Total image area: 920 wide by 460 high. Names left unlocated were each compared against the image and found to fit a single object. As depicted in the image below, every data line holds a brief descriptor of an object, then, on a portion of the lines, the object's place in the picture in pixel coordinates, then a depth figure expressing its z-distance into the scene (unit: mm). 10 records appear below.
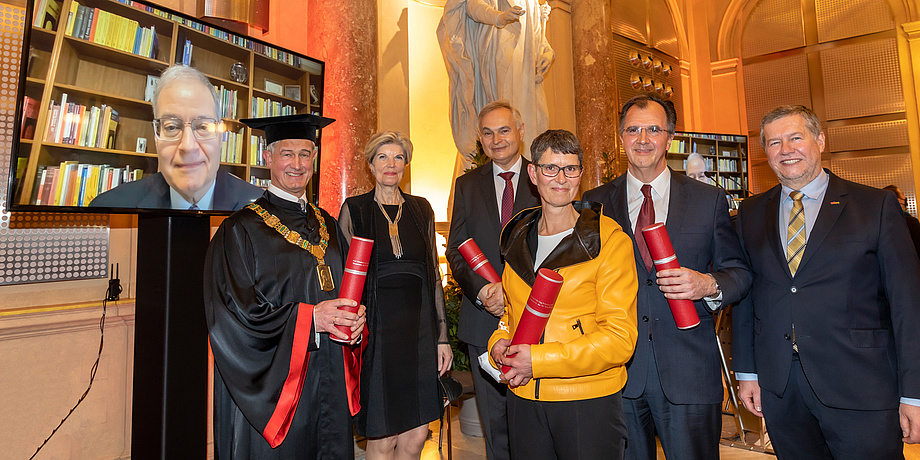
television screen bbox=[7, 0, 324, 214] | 2248
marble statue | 4992
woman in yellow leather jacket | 1671
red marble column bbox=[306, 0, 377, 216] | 4156
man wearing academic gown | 2092
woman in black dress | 2602
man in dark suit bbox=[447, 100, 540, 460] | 2609
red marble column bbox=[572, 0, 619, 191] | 7406
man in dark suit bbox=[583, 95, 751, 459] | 2045
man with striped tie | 1892
